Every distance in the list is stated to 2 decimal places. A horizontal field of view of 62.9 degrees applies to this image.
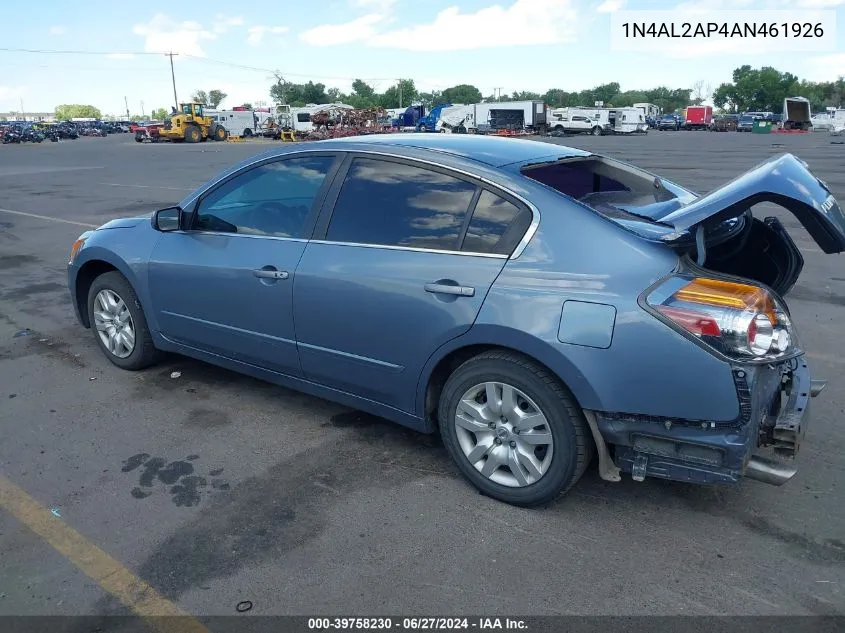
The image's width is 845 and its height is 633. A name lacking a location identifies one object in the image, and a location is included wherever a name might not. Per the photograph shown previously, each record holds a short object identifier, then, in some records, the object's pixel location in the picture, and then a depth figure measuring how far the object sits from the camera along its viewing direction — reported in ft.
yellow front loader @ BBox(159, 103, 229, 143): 167.02
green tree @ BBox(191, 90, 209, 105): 505.70
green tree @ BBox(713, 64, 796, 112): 351.87
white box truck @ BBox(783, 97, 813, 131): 211.20
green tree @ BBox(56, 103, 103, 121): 615.57
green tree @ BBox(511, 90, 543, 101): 437.91
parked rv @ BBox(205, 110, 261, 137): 195.00
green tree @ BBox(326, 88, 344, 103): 454.81
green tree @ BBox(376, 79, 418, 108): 419.74
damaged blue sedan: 8.88
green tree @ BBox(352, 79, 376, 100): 461.20
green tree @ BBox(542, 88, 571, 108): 423.23
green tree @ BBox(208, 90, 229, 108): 509.76
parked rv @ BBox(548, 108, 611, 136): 202.80
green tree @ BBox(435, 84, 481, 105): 445.99
